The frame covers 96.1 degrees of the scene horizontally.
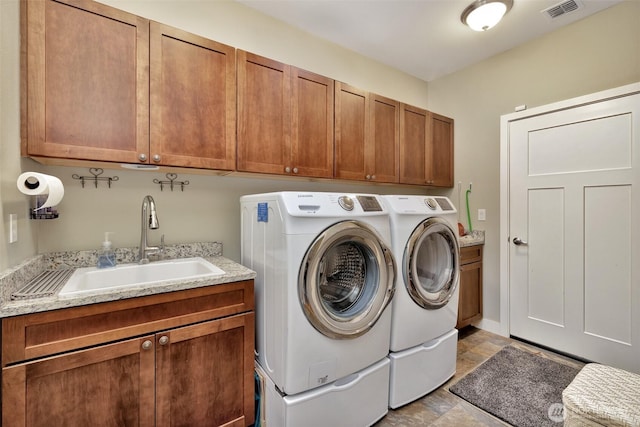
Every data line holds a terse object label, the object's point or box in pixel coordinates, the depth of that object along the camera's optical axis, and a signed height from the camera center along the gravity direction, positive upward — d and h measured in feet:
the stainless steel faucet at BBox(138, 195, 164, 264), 5.17 -0.29
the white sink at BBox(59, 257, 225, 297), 4.71 -1.06
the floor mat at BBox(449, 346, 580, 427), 5.49 -3.80
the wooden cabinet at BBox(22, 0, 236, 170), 4.12 +2.02
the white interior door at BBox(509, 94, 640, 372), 6.76 -0.41
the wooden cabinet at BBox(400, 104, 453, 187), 8.73 +2.17
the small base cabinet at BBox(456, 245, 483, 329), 8.54 -2.22
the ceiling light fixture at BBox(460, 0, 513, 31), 6.42 +4.64
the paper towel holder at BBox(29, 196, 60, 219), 4.43 +0.04
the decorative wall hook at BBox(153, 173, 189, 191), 6.03 +0.68
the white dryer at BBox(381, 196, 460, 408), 5.63 -1.73
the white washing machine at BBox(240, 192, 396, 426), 4.40 -1.41
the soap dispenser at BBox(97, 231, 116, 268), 5.17 -0.77
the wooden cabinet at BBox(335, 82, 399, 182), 7.27 +2.12
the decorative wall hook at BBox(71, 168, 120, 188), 5.30 +0.68
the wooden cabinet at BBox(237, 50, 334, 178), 5.81 +2.08
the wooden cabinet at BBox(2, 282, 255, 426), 3.36 -2.18
